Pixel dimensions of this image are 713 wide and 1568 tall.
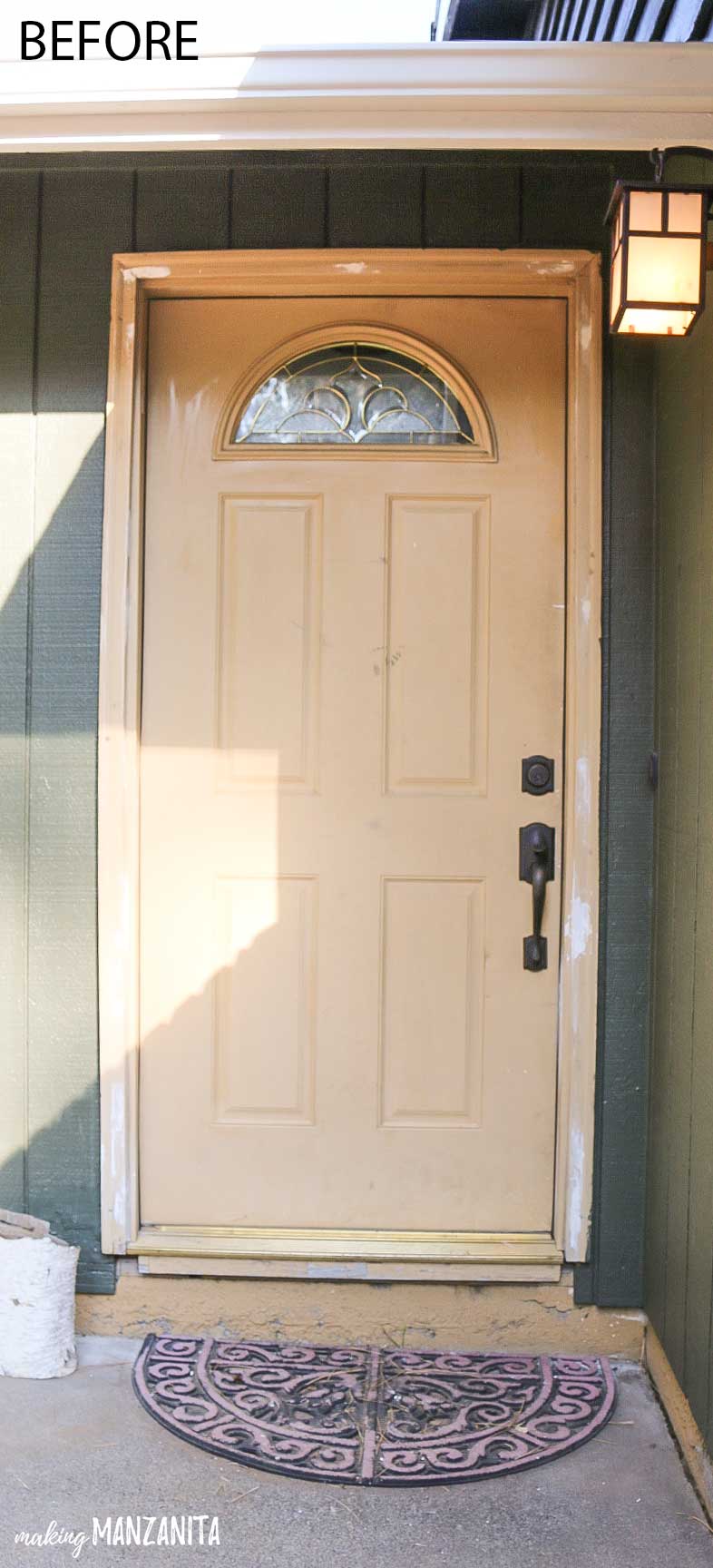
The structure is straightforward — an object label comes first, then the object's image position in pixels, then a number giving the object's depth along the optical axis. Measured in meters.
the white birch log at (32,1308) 2.59
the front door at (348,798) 2.79
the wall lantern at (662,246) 2.04
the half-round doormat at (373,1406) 2.31
